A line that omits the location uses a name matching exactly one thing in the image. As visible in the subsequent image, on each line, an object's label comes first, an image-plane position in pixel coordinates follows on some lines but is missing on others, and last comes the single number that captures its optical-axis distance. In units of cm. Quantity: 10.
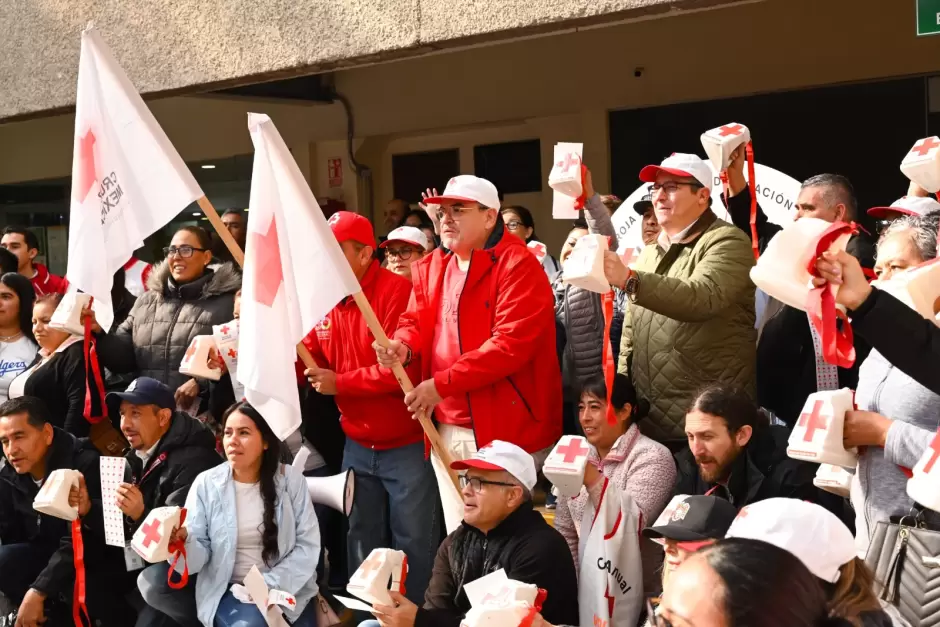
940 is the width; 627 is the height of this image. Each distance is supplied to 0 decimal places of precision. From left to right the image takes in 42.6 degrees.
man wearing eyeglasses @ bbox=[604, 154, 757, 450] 442
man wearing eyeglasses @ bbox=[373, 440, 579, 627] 432
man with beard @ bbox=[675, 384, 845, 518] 421
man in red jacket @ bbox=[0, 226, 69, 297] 802
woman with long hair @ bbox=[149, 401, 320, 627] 515
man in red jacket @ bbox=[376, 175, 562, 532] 488
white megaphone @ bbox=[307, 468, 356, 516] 539
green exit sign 461
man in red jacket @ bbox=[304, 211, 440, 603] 529
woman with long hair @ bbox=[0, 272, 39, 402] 691
